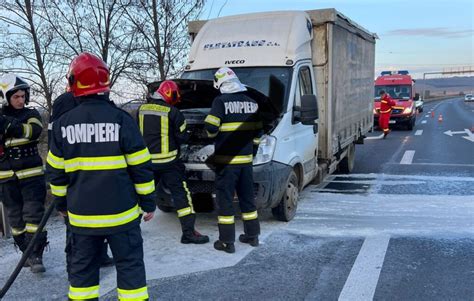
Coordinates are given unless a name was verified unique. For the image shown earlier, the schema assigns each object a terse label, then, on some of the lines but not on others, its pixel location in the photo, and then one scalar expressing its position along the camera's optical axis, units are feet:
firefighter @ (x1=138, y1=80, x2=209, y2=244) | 16.92
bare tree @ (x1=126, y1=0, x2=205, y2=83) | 37.47
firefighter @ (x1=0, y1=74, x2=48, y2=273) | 14.34
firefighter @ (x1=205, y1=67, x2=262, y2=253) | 16.46
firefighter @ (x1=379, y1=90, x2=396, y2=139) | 60.44
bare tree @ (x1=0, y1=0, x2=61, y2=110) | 33.50
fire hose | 12.47
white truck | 18.70
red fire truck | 70.69
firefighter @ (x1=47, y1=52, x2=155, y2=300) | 9.84
